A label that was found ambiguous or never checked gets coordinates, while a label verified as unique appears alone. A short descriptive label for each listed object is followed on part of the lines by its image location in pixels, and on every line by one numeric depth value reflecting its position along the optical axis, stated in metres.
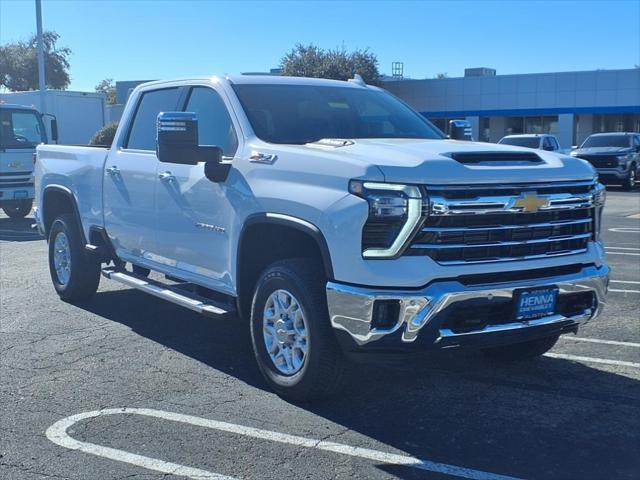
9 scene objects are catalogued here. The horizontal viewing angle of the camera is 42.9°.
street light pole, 26.05
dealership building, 41.37
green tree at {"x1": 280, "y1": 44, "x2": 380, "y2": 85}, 49.28
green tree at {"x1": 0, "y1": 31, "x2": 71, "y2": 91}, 61.00
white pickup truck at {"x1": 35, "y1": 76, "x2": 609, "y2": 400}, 4.64
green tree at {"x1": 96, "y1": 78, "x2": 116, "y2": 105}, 108.24
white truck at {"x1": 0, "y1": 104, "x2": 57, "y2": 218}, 17.28
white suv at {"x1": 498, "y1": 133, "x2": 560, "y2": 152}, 25.50
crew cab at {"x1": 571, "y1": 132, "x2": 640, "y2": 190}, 26.58
